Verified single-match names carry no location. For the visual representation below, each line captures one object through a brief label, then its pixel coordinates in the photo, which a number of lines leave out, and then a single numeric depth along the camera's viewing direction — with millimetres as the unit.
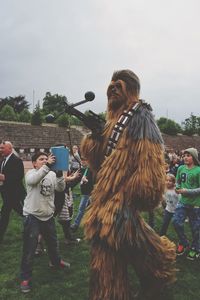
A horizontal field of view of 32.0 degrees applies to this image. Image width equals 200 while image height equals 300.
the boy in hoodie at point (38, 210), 4145
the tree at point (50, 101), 85706
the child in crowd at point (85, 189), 6734
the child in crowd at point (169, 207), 5961
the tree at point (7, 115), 52016
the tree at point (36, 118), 38562
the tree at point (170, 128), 50875
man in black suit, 6012
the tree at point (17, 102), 84438
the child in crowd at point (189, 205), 5348
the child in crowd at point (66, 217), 5621
